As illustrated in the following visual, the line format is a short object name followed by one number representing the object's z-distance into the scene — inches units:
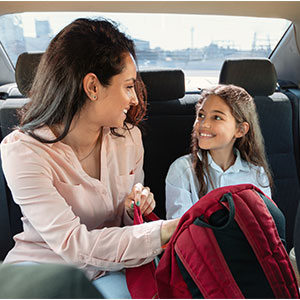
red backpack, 37.6
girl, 64.8
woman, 43.8
